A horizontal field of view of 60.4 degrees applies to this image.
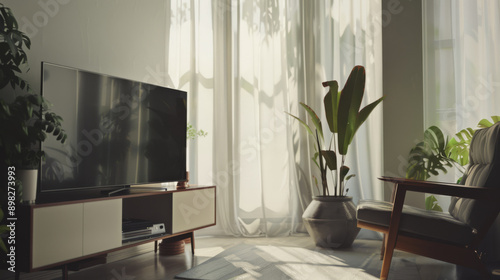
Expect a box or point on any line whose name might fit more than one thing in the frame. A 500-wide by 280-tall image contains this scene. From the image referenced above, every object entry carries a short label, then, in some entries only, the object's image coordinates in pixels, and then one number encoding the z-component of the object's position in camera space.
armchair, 2.07
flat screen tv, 2.35
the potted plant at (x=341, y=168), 3.24
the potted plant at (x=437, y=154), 3.31
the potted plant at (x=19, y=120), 2.05
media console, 1.98
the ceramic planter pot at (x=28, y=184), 2.11
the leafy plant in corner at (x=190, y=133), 3.46
